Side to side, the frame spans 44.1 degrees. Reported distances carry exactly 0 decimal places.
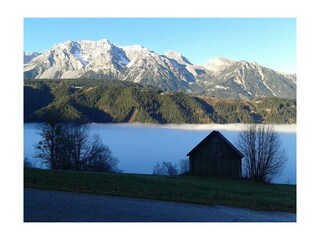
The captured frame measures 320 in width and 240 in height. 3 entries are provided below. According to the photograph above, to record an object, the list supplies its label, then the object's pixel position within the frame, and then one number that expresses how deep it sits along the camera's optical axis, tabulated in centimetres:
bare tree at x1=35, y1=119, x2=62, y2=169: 5006
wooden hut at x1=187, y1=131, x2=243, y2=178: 4881
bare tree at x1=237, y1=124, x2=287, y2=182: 4674
